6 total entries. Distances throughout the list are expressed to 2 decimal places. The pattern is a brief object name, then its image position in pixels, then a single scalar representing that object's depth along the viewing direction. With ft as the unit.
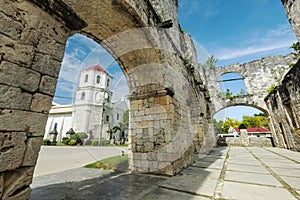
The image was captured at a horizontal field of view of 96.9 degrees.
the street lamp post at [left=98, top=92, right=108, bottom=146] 69.26
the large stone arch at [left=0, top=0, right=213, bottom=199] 3.38
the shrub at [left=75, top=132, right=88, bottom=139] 64.77
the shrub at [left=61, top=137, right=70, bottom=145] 58.34
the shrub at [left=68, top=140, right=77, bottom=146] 55.93
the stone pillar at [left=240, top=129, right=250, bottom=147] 37.64
